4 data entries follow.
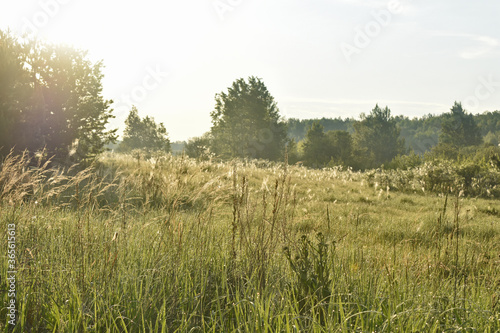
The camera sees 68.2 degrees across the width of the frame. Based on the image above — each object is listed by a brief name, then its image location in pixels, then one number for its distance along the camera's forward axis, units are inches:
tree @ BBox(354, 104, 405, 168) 2363.4
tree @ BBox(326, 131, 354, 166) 1904.0
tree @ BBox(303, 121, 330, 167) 1911.9
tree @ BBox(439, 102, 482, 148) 2326.5
